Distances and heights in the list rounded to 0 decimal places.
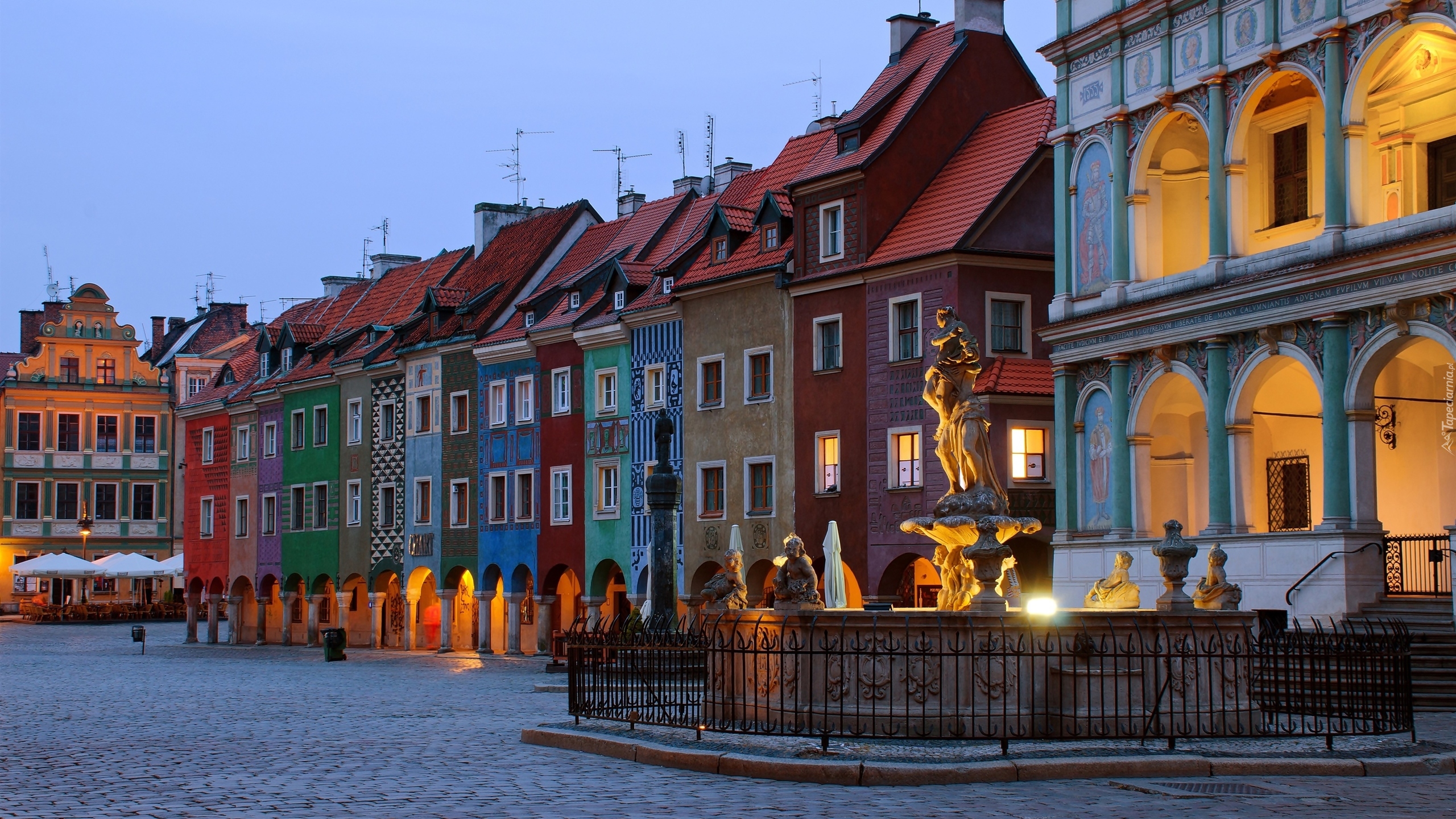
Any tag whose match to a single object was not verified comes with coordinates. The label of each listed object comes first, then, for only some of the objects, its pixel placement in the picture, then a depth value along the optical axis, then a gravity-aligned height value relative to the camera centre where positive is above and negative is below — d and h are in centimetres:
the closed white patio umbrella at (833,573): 3002 -56
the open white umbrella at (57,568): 6944 -78
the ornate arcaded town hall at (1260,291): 2684 +390
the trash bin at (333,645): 4413 -240
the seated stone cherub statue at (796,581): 1809 -38
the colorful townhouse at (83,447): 8094 +452
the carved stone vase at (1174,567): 1783 -26
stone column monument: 2906 +37
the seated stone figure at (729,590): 2361 -60
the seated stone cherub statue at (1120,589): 2169 -58
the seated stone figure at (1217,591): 1888 -53
